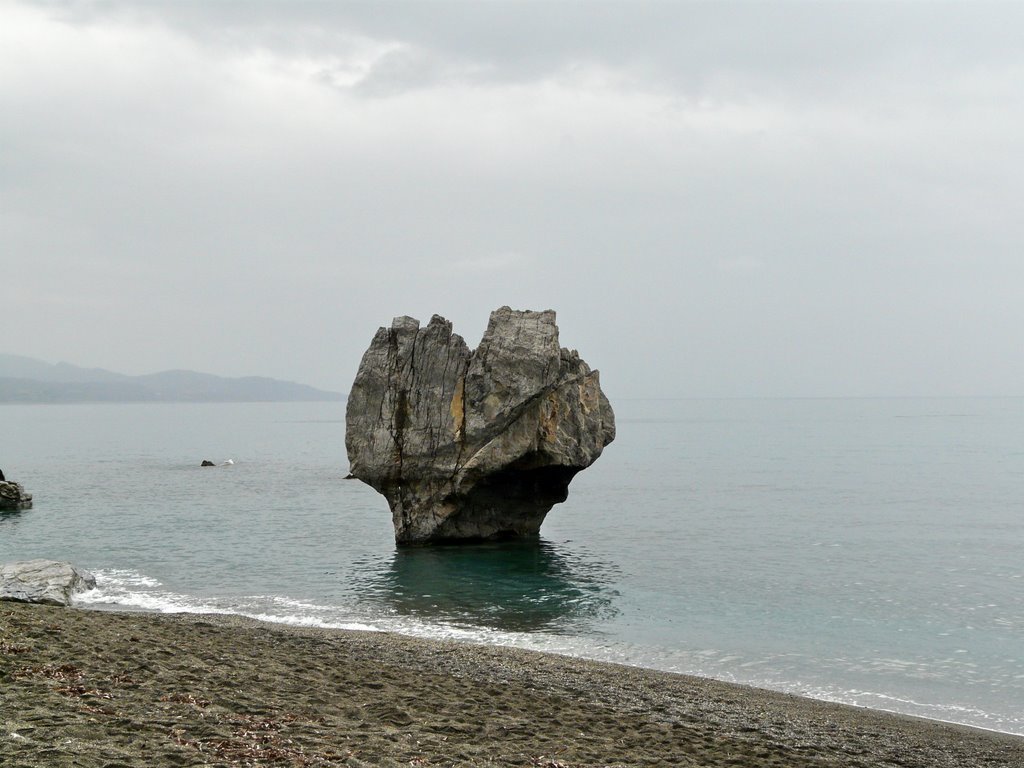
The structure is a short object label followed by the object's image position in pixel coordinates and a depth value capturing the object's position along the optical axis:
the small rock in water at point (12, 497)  49.69
